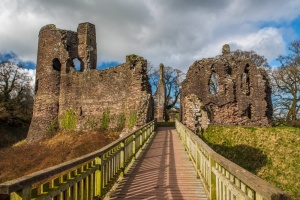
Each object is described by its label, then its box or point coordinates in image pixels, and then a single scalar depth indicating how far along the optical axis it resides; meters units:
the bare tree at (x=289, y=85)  29.27
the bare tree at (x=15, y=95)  32.03
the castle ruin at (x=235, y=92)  25.34
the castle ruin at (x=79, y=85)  21.38
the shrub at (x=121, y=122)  21.41
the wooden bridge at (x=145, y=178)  2.68
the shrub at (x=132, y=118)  19.95
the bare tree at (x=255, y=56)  35.91
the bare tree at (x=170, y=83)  49.27
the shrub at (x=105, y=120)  22.29
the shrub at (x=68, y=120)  23.95
